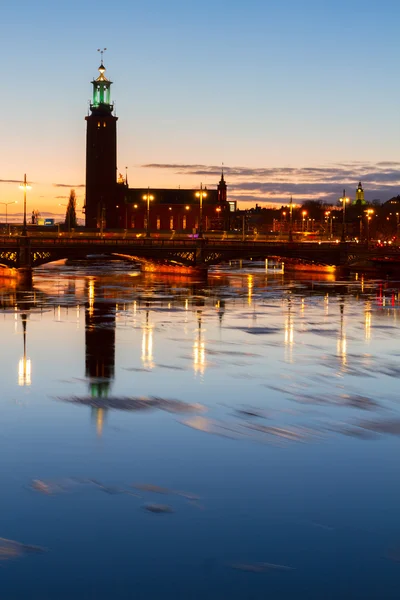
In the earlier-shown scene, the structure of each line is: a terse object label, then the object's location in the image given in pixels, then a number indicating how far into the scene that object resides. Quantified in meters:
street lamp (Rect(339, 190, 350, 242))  115.00
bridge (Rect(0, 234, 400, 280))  94.38
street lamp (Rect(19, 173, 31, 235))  94.09
